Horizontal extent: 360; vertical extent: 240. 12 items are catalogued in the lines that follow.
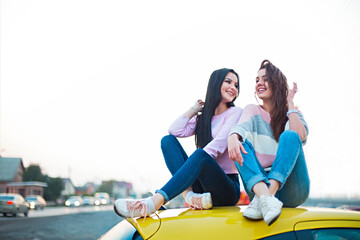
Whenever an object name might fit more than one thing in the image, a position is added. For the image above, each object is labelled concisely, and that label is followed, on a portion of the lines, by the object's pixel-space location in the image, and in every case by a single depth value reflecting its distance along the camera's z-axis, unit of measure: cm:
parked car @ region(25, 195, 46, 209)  4250
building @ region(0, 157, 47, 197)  7175
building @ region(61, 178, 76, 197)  12201
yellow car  195
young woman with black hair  251
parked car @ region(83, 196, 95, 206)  6262
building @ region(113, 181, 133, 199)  16840
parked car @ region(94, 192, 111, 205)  7088
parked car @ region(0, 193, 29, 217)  2348
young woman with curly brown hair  246
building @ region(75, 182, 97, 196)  15530
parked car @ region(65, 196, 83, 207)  5341
